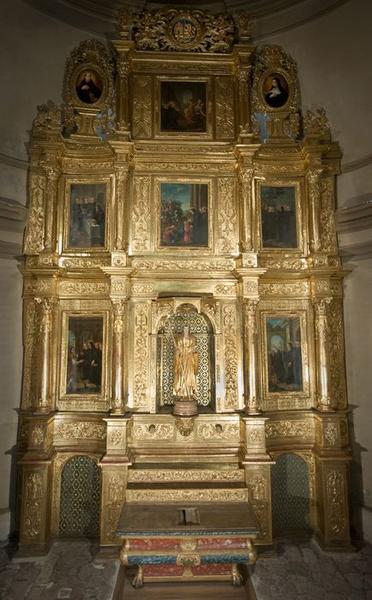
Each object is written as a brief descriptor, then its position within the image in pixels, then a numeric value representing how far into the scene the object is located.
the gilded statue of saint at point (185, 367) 7.79
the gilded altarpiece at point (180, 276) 7.61
